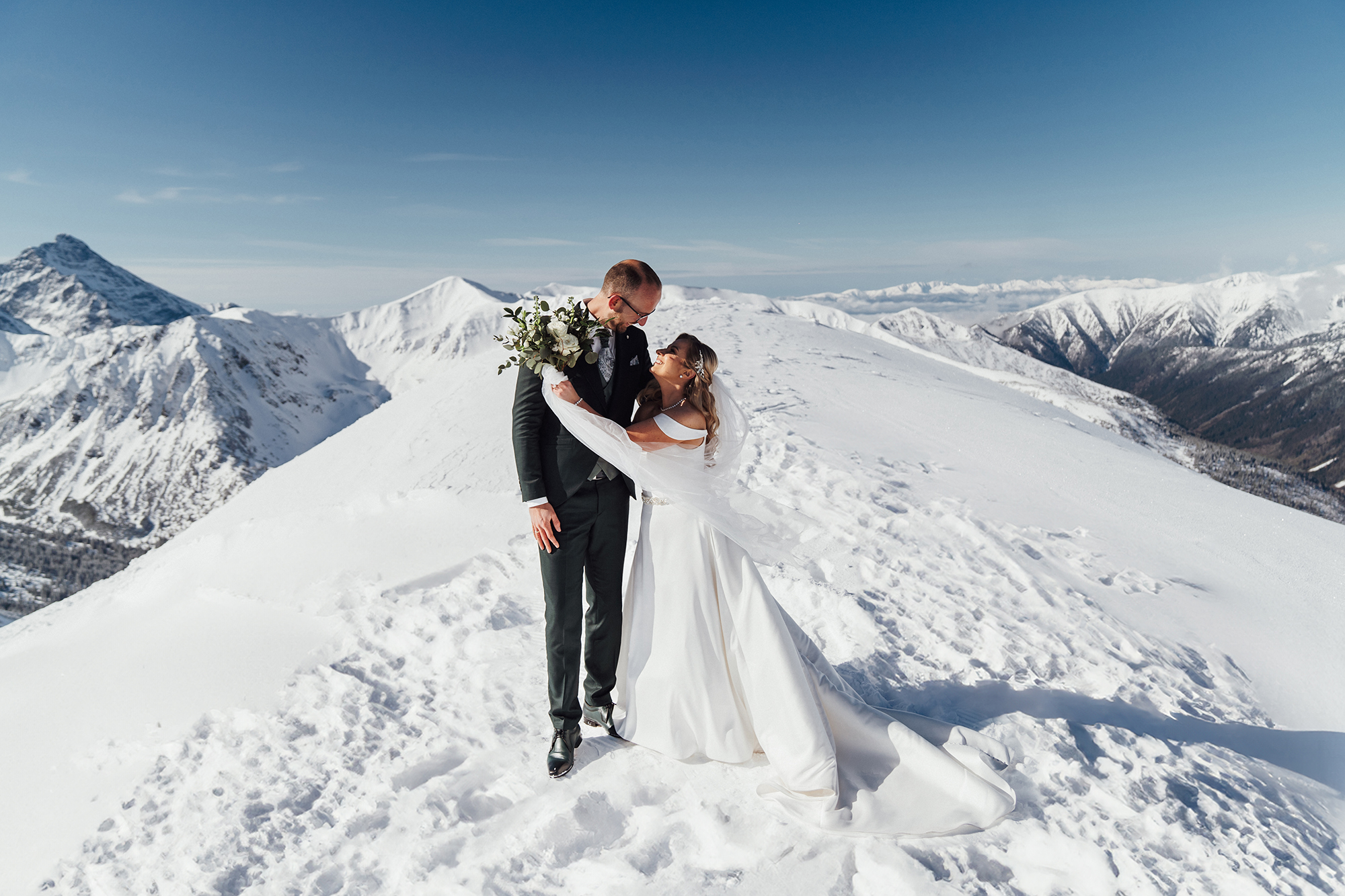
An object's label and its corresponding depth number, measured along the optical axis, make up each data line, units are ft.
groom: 12.88
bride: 12.18
